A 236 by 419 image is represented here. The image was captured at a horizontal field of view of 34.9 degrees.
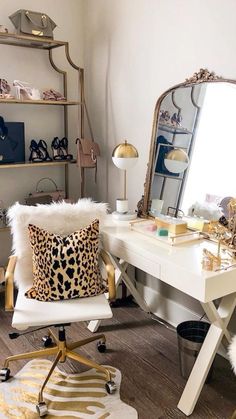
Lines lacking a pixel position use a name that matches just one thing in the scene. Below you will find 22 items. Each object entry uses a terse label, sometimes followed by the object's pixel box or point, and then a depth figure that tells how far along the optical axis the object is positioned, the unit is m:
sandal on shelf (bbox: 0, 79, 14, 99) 2.73
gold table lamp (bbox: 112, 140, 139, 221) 2.46
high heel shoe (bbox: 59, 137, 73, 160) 3.19
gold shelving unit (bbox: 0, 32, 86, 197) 2.74
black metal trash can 2.10
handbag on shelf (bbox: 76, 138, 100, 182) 3.02
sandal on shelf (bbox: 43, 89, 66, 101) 2.95
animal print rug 1.88
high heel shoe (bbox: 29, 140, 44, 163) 3.03
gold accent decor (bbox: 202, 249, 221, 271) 1.76
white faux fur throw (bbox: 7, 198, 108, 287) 2.17
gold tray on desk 2.12
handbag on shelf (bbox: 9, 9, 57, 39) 2.71
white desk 1.72
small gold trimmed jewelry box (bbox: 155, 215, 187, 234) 2.18
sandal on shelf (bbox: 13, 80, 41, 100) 2.80
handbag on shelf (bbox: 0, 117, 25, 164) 2.87
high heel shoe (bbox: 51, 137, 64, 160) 3.16
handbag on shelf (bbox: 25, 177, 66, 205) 3.07
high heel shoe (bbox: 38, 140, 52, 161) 3.09
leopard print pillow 2.03
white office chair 1.89
